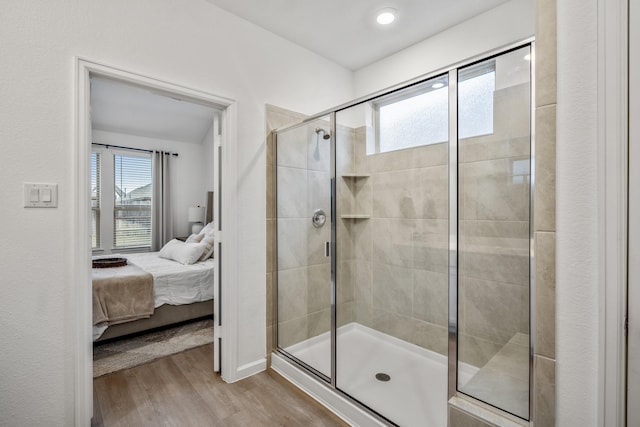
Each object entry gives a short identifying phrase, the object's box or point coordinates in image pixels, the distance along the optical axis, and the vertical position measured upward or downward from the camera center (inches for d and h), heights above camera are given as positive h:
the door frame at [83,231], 62.6 -3.5
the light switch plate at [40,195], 58.4 +3.7
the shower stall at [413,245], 55.6 -8.8
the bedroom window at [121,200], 188.9 +8.9
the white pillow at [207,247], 147.3 -16.5
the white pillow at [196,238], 162.8 -13.2
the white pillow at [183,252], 142.1 -19.0
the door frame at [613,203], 33.5 +1.0
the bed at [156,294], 110.0 -31.8
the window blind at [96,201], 187.5 +7.9
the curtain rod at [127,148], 187.9 +42.5
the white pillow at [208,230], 159.8 -8.7
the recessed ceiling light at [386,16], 84.7 +56.4
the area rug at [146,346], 96.7 -47.5
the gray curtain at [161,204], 203.2 +6.4
